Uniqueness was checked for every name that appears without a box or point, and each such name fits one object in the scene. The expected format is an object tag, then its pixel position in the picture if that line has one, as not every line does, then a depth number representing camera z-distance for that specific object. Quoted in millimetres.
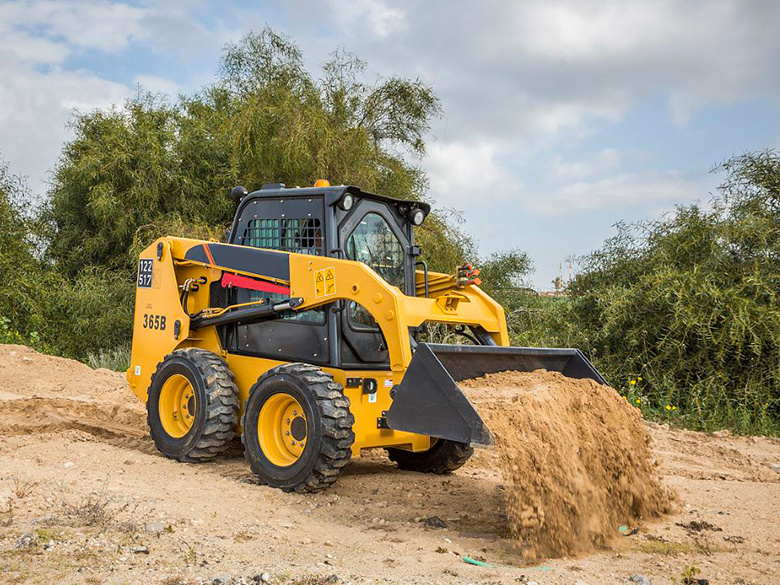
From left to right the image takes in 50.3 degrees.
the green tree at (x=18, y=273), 16422
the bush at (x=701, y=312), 9656
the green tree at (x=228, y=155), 15820
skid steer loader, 5648
